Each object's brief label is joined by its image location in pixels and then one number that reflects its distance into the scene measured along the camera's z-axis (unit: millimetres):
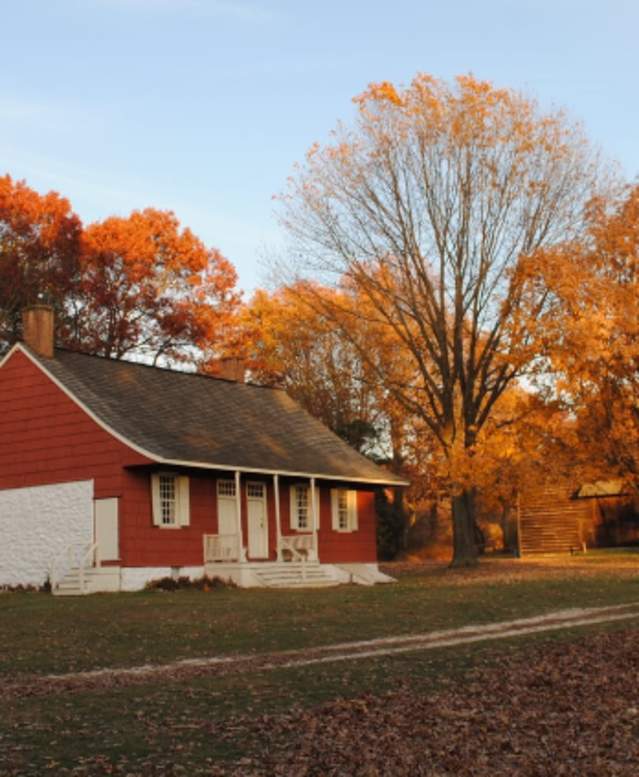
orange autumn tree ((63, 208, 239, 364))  46625
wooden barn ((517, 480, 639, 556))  51031
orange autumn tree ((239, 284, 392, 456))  48781
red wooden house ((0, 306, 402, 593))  28312
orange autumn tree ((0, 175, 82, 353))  44750
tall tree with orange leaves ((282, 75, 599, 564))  31734
